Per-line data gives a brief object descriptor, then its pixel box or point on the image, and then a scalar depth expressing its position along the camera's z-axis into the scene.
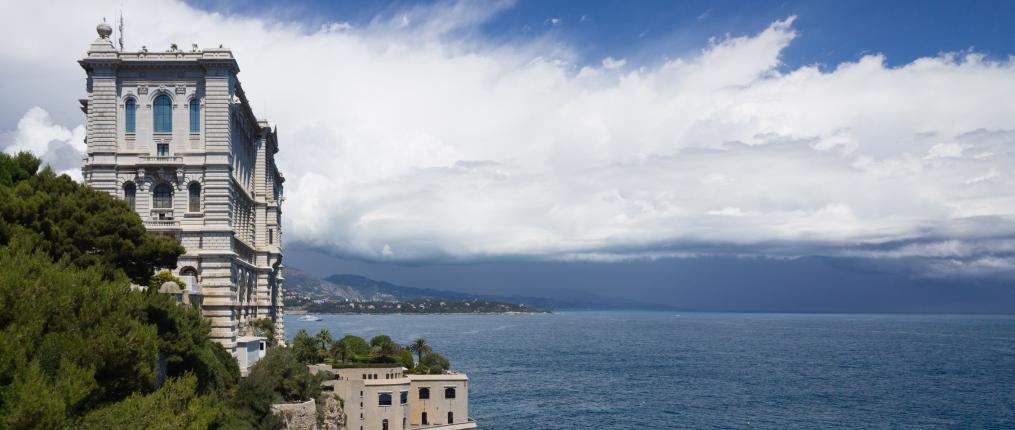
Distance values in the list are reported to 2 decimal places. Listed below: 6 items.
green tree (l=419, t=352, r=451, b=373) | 83.94
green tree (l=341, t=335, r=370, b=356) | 84.12
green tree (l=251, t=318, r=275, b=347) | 66.94
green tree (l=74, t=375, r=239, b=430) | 25.47
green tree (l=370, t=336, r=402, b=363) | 80.90
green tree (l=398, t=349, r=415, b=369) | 81.00
